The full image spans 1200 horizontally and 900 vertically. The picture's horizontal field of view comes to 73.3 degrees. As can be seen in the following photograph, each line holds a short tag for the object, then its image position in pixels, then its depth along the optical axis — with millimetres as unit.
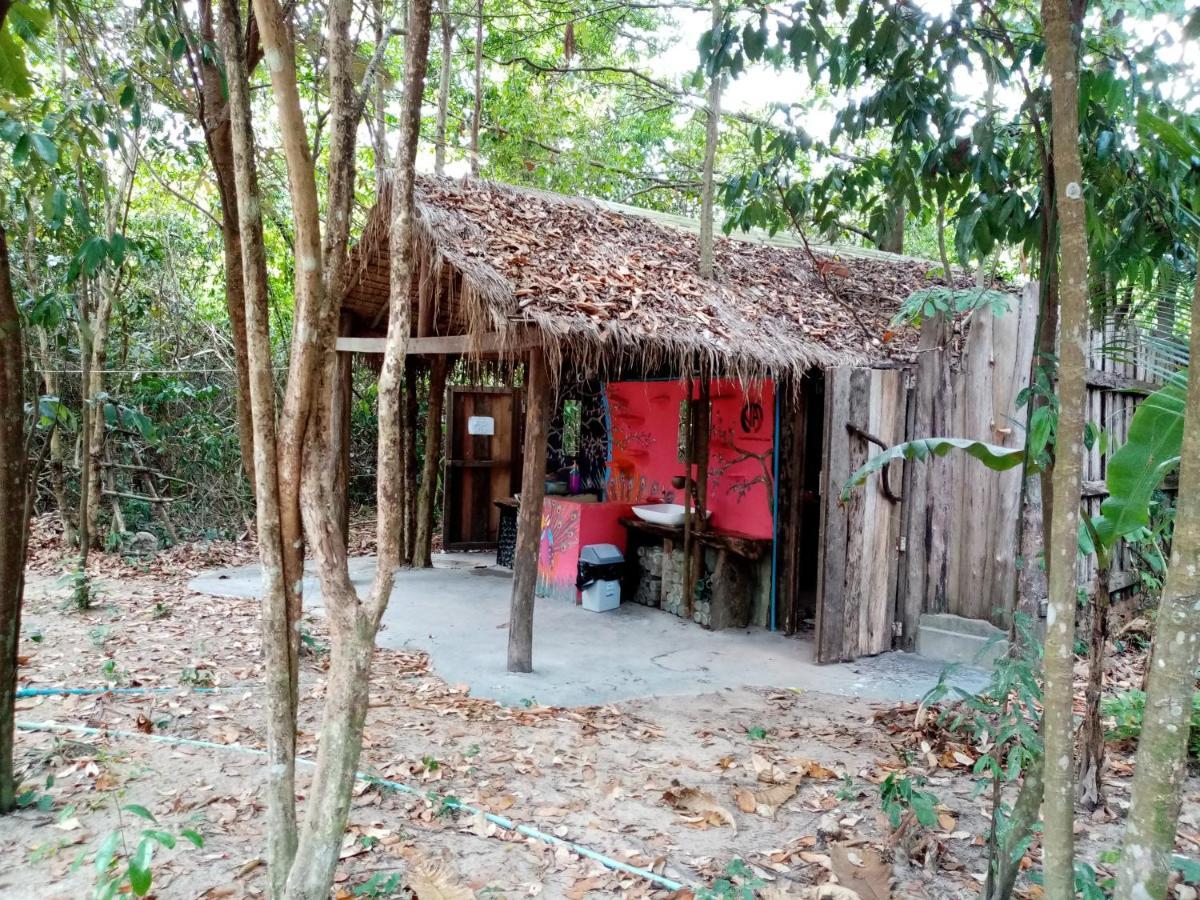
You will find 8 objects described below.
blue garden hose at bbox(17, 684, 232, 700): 4398
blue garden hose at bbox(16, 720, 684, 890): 2920
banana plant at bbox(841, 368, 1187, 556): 1969
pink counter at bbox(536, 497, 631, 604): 7566
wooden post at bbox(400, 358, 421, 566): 8766
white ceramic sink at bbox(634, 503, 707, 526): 7371
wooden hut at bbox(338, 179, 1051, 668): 5555
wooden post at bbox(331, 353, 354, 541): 7789
